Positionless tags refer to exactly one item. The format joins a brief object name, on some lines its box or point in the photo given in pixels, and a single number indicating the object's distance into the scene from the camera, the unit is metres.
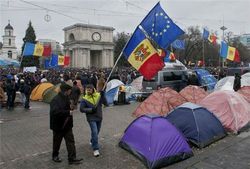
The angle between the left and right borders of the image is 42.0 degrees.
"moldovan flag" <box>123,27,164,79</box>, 10.71
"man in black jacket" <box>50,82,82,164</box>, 7.52
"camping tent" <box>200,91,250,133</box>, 11.09
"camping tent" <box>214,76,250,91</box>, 20.82
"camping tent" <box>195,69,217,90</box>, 24.62
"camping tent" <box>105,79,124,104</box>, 18.91
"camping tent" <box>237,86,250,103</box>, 16.51
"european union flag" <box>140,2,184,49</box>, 11.21
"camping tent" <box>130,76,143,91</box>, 21.53
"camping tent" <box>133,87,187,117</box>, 13.37
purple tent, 7.69
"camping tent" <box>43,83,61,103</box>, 19.33
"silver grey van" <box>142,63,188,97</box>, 19.50
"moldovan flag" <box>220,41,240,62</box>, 24.75
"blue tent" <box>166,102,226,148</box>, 9.29
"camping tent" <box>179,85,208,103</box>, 15.23
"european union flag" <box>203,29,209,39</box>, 32.91
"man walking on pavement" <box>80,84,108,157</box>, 8.34
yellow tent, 20.72
